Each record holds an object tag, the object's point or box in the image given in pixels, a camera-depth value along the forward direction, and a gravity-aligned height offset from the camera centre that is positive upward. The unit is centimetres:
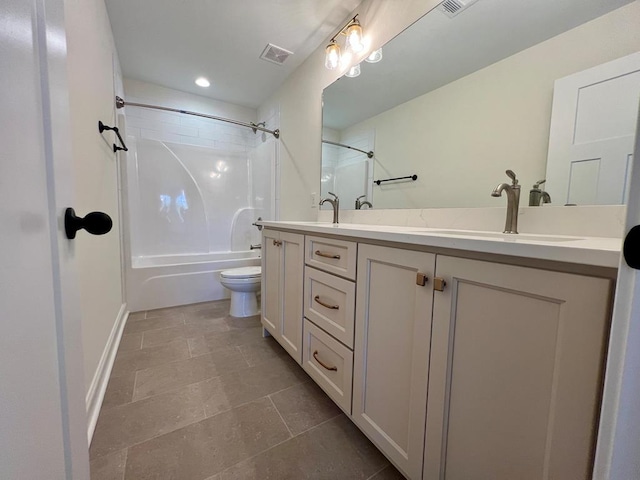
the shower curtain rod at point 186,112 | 213 +98
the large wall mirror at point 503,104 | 82 +50
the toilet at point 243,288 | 225 -61
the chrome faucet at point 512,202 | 96 +9
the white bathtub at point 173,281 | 239 -63
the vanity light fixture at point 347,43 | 157 +114
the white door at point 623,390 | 31 -20
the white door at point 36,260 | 30 -7
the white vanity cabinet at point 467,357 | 49 -34
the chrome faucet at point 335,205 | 184 +12
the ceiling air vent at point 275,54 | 203 +134
